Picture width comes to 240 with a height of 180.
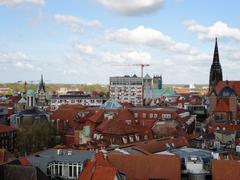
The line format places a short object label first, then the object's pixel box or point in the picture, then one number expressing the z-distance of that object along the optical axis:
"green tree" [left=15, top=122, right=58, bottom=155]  59.94
